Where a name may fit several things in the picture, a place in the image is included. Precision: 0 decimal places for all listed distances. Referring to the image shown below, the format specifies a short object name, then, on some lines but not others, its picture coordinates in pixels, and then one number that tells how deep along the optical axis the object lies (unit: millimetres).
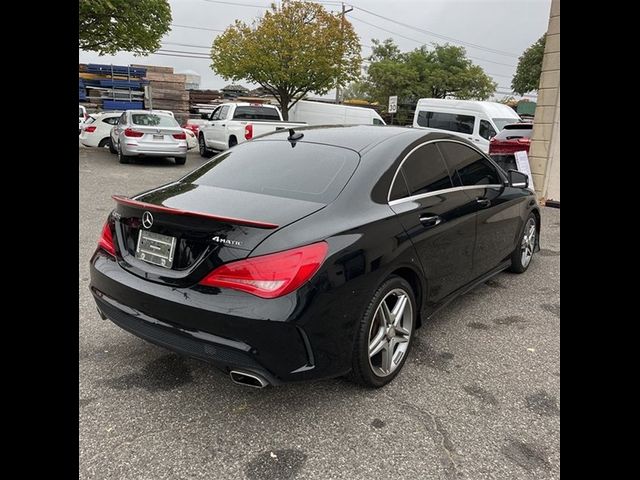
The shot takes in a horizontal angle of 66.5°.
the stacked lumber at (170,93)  28125
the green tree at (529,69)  42406
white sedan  16938
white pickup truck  15242
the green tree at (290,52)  21438
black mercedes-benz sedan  2301
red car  10477
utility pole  22344
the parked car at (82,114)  22938
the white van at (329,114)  22891
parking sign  18375
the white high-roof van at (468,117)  13320
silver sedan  13250
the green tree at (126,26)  14938
